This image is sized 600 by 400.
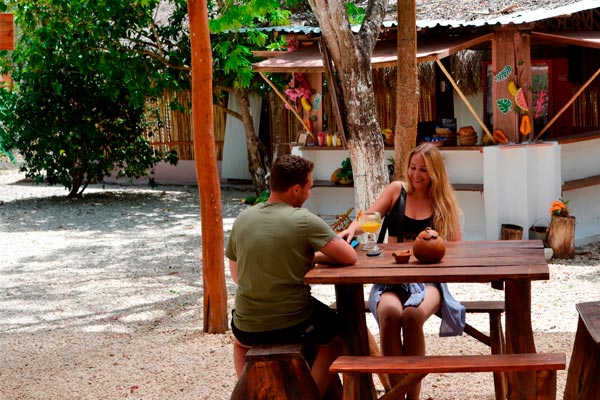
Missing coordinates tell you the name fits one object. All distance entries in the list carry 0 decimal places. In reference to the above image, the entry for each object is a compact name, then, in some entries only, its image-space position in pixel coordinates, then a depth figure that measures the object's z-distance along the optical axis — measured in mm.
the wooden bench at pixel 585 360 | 4156
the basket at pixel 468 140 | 11055
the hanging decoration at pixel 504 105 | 10609
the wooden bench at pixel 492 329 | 5109
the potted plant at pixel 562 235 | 9828
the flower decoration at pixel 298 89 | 12773
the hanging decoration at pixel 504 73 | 10562
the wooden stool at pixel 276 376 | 4285
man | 4436
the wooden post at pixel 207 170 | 6734
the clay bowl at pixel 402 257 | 4531
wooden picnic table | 4145
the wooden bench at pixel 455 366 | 4039
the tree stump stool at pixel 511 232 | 10031
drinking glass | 4758
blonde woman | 4645
